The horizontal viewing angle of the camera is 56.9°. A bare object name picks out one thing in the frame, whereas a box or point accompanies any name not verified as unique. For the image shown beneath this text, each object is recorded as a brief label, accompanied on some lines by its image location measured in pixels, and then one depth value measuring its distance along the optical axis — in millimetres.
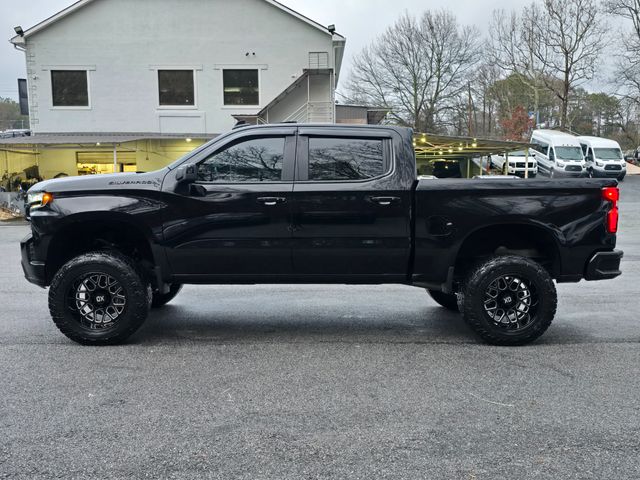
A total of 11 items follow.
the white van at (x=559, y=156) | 35438
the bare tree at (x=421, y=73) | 52719
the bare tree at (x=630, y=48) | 50469
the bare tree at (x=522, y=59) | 57281
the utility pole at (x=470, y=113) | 57144
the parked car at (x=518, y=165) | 37250
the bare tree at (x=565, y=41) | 54031
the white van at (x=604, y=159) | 36344
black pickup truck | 5254
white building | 28562
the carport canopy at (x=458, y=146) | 22055
